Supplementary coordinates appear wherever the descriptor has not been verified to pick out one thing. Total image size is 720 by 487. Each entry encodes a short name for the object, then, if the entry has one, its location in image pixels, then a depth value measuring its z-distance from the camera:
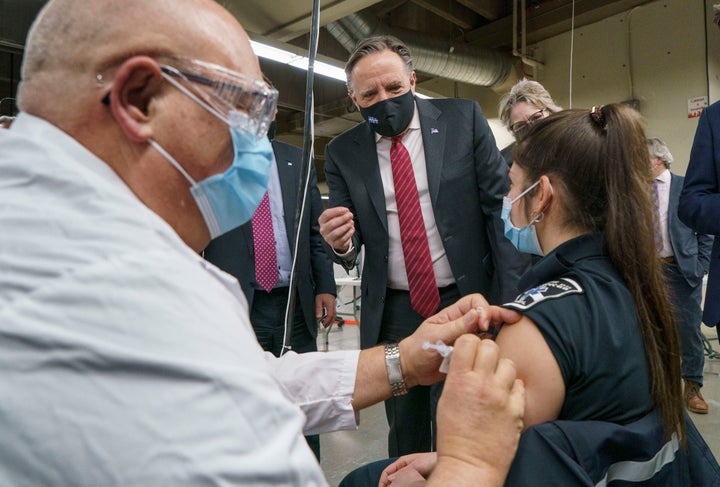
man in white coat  0.41
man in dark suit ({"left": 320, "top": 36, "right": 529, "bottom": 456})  1.71
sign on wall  4.66
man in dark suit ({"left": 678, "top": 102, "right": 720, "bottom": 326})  1.68
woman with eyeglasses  2.29
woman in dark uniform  0.83
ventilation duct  4.59
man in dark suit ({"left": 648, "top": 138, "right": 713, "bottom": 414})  2.93
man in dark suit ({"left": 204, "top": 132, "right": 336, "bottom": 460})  1.96
